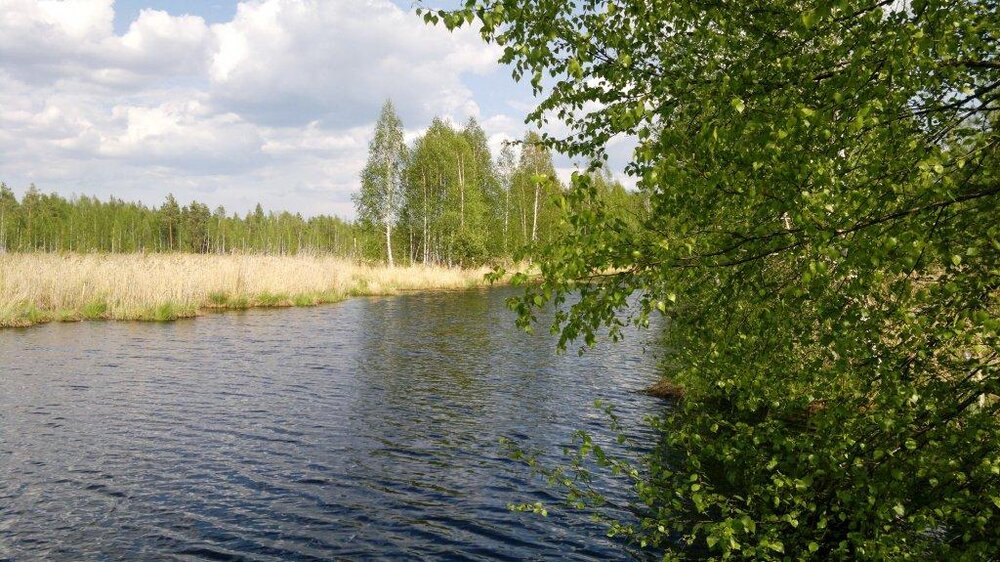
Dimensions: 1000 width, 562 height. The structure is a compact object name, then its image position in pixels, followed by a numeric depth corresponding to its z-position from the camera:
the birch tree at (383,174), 61.66
